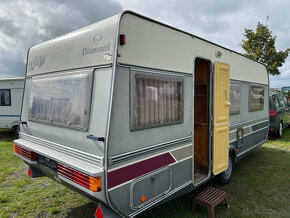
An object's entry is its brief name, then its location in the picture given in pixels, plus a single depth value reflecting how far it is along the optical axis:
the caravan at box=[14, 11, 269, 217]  2.17
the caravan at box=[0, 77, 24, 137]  8.23
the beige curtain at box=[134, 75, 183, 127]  2.43
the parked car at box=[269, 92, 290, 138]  7.57
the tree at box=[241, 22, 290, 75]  13.39
